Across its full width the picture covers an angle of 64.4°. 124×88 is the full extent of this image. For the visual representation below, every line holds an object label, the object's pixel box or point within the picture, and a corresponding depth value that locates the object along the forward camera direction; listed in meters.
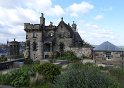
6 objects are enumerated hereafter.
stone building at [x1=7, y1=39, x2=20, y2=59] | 19.98
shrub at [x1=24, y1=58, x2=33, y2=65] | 18.31
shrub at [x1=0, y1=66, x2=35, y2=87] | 8.19
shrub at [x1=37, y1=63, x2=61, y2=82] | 8.17
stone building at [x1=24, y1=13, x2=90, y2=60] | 19.66
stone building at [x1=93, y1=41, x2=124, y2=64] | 15.54
